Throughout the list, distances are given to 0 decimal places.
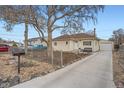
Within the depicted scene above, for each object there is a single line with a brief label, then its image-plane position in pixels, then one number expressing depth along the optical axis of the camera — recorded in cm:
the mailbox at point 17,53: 417
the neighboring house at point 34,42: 2148
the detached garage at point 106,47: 1750
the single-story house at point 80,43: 1445
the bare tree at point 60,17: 652
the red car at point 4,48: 1177
